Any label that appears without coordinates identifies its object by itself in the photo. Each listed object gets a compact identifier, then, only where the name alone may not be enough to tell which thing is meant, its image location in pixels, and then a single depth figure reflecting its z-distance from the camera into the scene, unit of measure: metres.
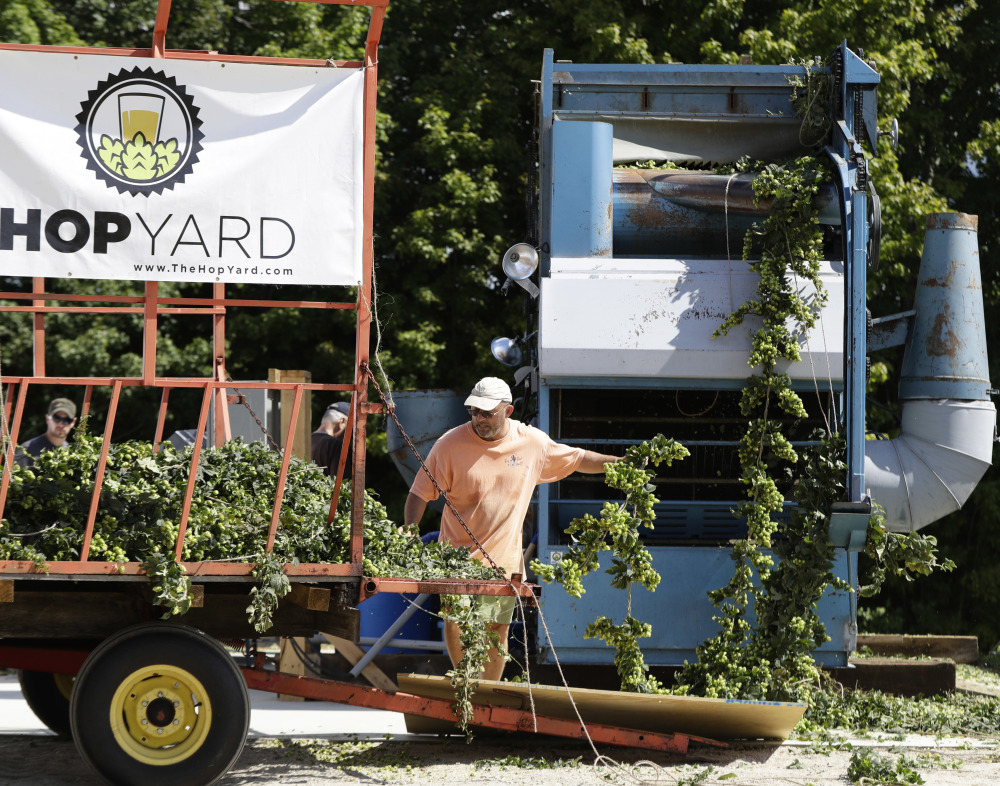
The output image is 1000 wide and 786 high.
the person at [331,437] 16.81
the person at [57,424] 15.03
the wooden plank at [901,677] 14.99
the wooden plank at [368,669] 14.84
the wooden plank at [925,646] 17.70
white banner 9.66
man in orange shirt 12.21
